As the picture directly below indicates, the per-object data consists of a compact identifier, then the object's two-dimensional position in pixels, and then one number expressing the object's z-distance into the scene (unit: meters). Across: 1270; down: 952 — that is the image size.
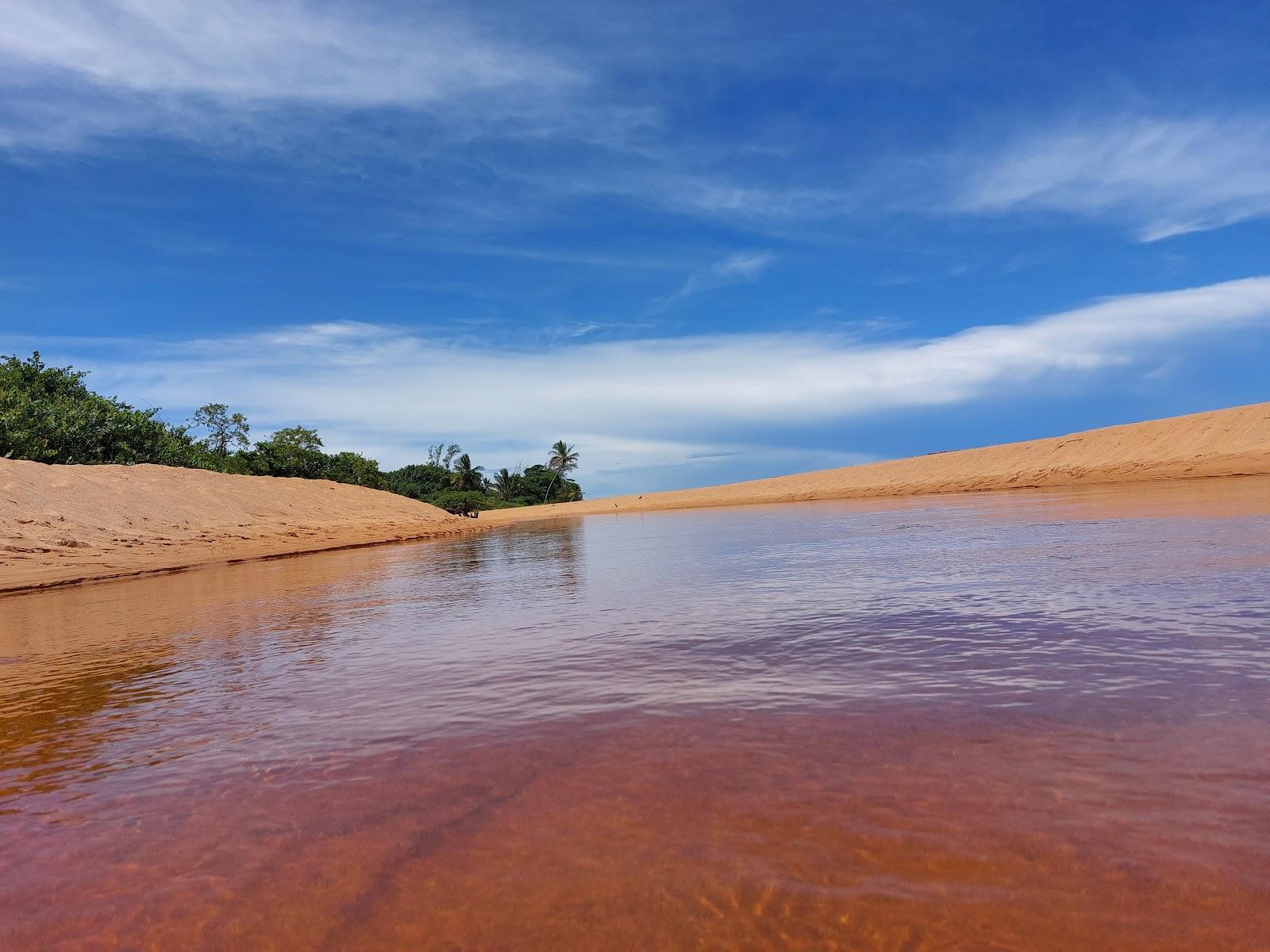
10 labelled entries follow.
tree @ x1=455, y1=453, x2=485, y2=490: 93.54
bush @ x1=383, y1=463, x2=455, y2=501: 85.06
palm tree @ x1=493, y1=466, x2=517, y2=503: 96.50
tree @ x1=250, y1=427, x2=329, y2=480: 52.12
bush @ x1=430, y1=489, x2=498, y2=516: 73.31
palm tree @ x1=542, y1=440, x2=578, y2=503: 102.06
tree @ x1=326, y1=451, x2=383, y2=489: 57.69
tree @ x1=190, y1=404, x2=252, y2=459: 69.50
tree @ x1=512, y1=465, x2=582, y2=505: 97.88
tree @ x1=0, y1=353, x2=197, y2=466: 32.53
